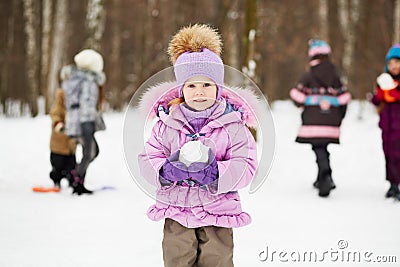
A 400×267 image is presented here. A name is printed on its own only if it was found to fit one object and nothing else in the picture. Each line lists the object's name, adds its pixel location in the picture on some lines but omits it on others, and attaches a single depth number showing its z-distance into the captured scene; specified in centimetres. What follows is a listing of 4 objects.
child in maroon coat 1248
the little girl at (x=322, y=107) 1336
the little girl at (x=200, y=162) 527
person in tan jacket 1352
